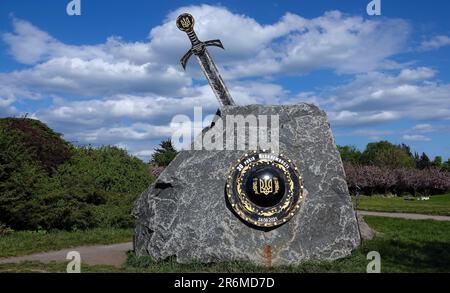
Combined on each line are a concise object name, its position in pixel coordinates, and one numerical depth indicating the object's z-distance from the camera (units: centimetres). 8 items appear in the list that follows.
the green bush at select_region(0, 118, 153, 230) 1425
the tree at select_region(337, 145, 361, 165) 7111
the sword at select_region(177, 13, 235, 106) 1197
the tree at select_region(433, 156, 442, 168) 6825
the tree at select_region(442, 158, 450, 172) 6352
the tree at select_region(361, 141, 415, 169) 6259
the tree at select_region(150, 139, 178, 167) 4791
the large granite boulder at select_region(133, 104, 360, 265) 923
